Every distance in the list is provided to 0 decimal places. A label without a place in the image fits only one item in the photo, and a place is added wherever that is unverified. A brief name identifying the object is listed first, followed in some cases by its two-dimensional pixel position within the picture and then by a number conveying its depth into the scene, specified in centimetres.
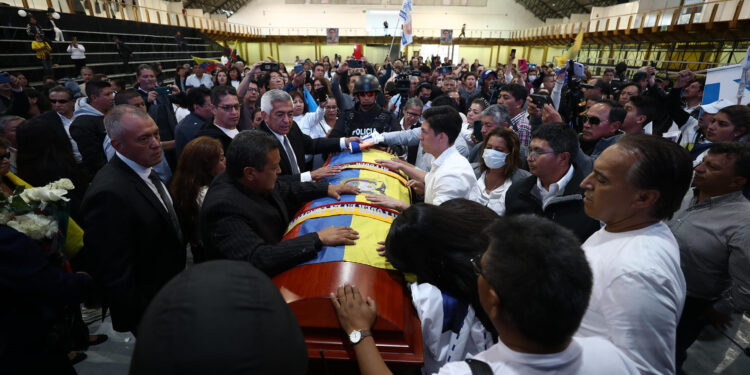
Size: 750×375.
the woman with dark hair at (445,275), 126
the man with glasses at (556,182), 200
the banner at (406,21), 698
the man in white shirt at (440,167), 211
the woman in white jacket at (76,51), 865
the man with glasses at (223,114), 299
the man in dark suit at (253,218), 151
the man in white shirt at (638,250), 105
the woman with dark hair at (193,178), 228
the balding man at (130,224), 167
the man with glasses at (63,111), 358
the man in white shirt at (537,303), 81
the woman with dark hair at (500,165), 250
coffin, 125
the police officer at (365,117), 395
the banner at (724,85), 365
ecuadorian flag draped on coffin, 151
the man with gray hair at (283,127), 288
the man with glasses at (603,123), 308
